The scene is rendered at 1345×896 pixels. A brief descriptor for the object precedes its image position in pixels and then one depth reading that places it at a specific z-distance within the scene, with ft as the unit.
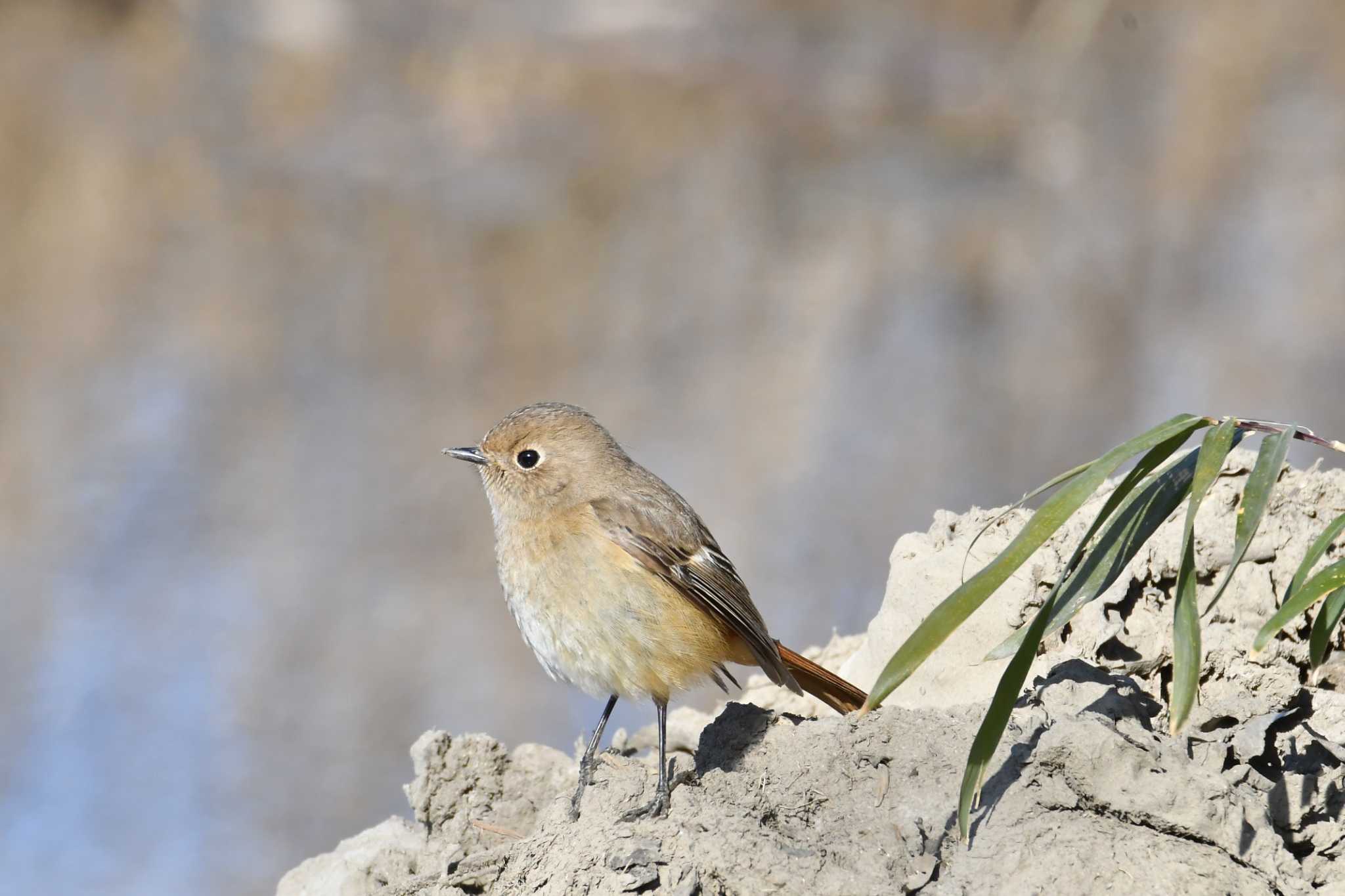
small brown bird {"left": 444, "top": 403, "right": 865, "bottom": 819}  22.72
